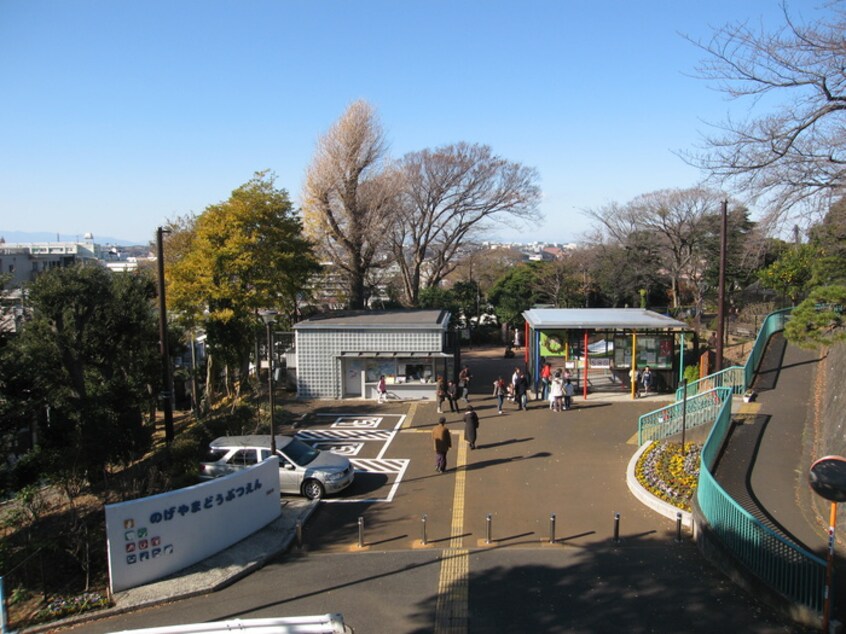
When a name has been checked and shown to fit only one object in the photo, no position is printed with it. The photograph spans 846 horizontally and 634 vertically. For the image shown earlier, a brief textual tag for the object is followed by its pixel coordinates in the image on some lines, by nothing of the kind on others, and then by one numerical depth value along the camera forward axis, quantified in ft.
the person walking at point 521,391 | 69.26
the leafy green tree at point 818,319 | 36.49
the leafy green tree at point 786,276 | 81.35
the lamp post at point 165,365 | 53.98
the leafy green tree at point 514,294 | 136.46
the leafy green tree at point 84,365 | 48.32
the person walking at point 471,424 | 53.52
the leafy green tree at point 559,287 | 144.56
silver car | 44.27
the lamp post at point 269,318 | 47.76
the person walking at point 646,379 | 73.77
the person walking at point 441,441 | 48.14
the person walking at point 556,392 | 68.13
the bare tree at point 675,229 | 124.98
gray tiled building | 76.38
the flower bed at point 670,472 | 40.52
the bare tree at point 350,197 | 115.03
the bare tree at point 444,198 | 124.77
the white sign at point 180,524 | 31.45
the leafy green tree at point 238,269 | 76.69
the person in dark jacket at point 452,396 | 70.18
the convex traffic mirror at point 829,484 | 23.24
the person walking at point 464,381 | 76.02
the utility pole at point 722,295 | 62.99
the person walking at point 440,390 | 68.80
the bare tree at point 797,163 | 35.81
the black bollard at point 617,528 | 35.17
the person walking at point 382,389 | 75.46
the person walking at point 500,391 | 67.87
